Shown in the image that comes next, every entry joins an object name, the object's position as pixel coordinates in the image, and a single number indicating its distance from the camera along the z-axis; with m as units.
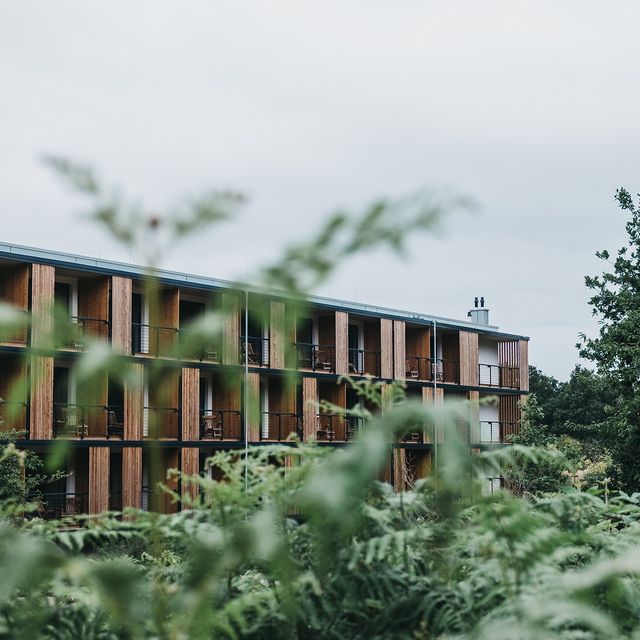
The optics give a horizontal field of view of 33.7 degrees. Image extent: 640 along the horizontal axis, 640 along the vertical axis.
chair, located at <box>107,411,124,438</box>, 28.55
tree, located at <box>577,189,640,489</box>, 24.66
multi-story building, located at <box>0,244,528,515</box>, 26.77
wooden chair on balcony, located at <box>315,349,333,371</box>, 35.25
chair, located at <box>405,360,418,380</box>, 38.81
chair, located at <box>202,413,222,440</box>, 31.12
